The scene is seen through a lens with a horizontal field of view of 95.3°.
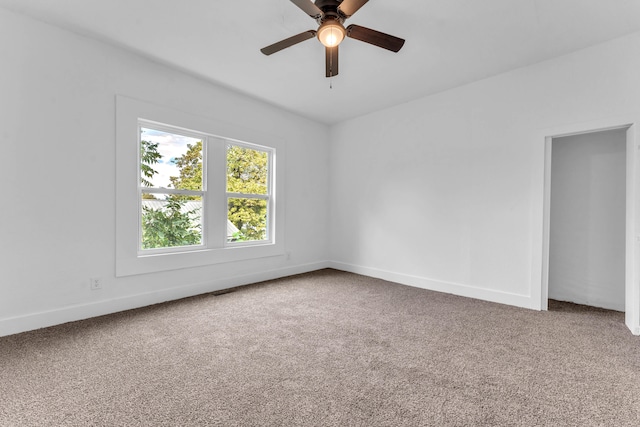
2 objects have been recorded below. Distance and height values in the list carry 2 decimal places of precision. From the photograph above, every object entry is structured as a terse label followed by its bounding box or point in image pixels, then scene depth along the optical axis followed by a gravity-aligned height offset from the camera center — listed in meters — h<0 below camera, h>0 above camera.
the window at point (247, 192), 4.15 +0.24
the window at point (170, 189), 3.34 +0.23
